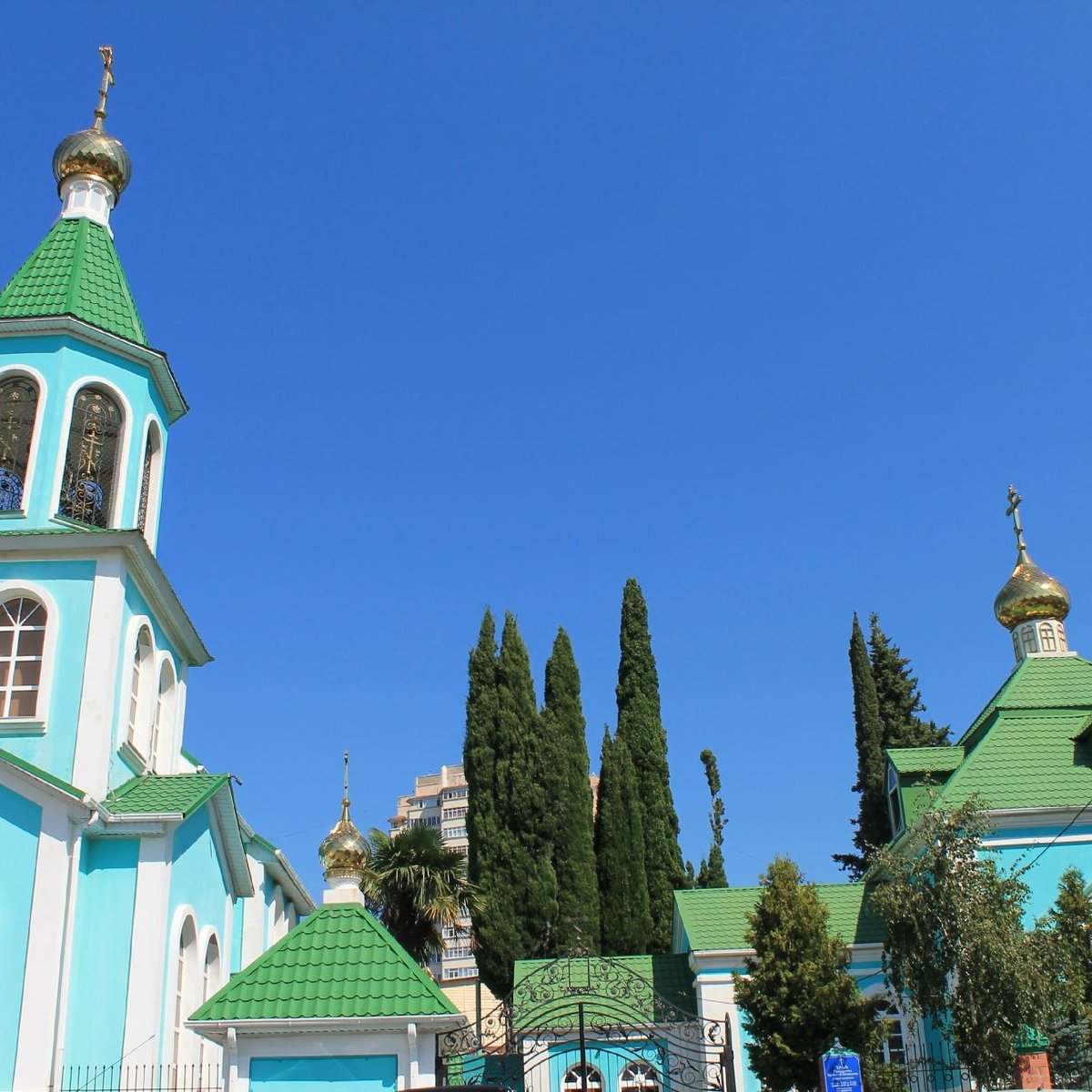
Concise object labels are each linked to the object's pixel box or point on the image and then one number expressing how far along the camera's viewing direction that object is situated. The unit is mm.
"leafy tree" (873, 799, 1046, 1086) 14203
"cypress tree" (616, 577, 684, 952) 32375
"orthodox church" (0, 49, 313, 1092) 13156
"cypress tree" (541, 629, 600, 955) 30219
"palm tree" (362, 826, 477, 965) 25000
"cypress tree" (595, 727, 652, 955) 31375
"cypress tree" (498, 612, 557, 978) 29625
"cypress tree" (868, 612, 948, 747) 36000
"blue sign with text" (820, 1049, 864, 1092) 11734
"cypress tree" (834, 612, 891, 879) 33562
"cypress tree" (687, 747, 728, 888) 37219
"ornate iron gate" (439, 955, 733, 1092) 13766
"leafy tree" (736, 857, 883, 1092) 15125
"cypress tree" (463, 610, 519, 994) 28969
